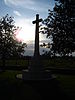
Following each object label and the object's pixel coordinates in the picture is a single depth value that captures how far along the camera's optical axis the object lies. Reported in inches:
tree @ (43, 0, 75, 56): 374.9
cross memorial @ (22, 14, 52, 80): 318.8
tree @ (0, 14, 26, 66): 540.1
